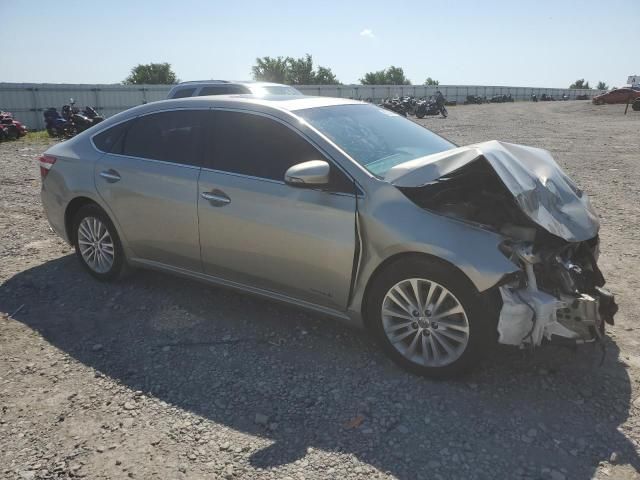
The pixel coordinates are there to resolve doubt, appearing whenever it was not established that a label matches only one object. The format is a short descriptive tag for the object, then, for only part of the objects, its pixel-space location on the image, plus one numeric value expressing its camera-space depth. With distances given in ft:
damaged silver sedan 9.66
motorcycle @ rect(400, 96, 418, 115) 104.13
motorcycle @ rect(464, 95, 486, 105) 176.96
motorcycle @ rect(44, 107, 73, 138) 60.08
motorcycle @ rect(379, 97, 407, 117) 100.09
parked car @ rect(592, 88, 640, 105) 135.13
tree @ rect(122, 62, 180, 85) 265.75
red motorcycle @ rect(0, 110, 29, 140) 58.48
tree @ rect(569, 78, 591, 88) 367.66
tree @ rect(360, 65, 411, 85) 351.05
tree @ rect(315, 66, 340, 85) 271.43
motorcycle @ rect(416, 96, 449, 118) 98.37
